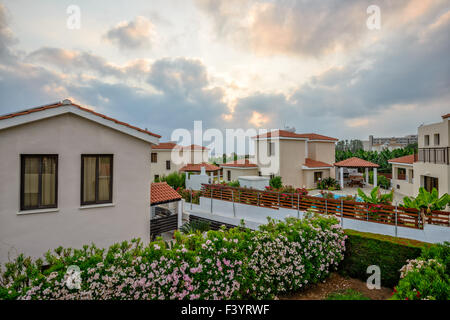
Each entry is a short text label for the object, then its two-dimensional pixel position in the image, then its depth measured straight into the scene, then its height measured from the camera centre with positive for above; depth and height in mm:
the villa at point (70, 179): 6469 -547
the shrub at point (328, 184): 27012 -2441
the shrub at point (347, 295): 6449 -3986
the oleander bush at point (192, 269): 4027 -2274
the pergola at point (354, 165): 26500 -46
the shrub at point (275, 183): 19969 -1731
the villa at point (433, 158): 14281 +486
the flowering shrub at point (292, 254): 5809 -2702
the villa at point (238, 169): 27406 -640
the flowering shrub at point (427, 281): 4156 -2481
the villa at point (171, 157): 41156 +1390
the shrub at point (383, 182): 28678 -2315
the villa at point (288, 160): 26219 +483
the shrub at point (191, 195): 18609 -2711
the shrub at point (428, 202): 10391 -1801
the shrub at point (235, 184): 19892 -1825
